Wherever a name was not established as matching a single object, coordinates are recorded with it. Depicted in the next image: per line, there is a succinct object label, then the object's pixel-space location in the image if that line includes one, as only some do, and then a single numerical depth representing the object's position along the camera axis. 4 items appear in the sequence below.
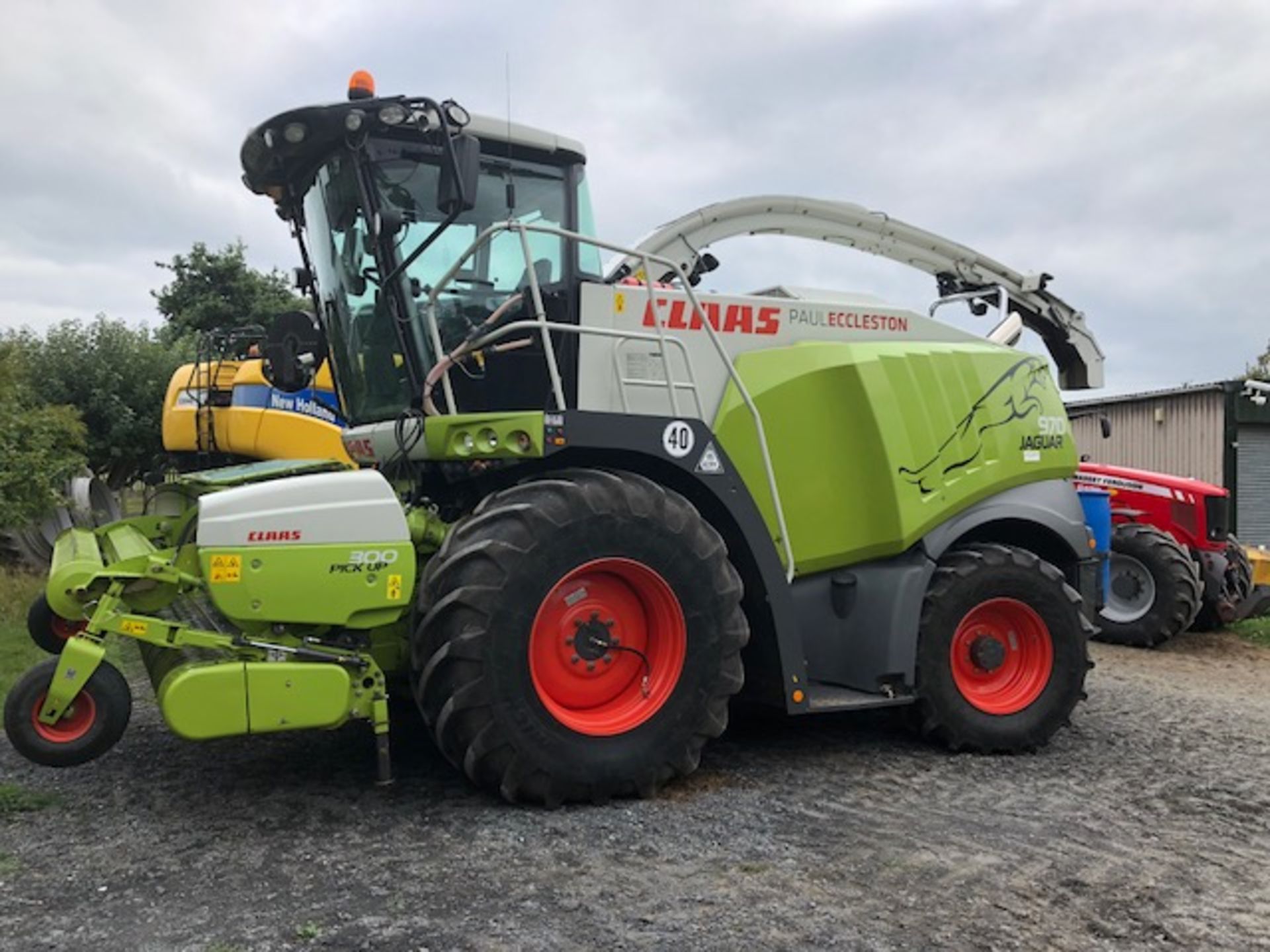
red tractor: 10.16
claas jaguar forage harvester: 4.07
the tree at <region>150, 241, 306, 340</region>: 27.19
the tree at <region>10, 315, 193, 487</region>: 19.05
